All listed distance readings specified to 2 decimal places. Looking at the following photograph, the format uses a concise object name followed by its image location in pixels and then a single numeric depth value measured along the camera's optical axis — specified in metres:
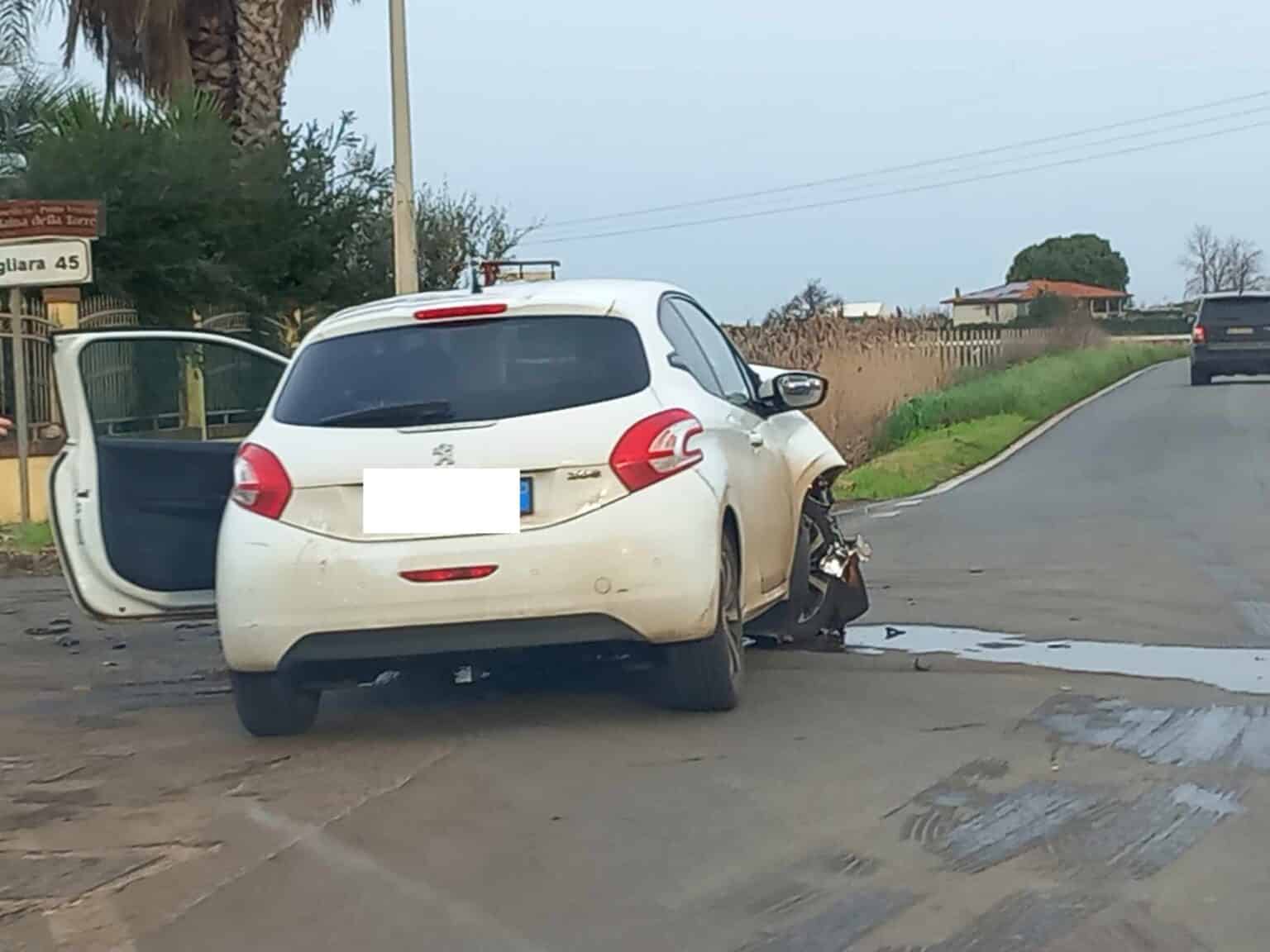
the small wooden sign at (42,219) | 16.12
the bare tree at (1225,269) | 121.25
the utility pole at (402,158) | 18.72
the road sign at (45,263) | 15.82
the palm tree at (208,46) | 24.88
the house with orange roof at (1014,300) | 100.00
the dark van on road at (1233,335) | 34.03
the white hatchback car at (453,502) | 6.73
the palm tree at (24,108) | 24.33
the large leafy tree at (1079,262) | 117.69
